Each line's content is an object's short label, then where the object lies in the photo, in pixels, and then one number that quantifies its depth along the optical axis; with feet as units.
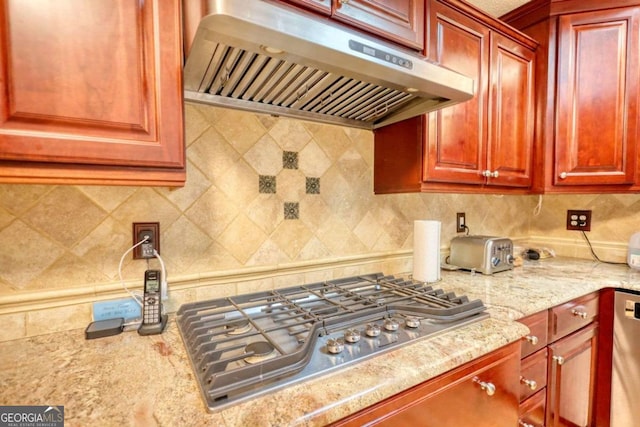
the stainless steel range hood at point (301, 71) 1.99
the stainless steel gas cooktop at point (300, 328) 1.94
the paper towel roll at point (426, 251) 4.30
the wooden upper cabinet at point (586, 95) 4.83
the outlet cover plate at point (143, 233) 3.10
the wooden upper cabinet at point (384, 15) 2.71
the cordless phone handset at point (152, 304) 2.79
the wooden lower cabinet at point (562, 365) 3.48
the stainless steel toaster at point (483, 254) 4.91
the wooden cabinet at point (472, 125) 3.88
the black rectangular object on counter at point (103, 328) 2.69
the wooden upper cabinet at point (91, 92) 1.82
